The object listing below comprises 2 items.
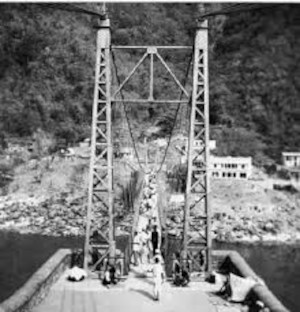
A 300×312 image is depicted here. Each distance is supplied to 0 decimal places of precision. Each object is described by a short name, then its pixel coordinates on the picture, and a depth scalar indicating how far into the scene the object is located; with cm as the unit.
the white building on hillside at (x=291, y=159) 5853
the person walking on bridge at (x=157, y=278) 877
